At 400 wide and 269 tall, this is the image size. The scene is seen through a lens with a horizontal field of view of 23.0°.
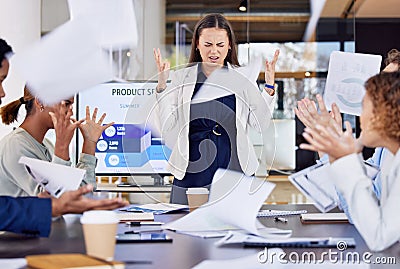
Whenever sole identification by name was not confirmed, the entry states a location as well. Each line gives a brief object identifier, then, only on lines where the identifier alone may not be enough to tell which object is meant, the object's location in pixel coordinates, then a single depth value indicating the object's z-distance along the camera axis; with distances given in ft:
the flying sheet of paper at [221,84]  11.45
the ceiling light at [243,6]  26.28
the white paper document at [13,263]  7.89
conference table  8.10
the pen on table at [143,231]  9.40
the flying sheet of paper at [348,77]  10.01
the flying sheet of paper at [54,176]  9.17
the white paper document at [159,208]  11.31
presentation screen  16.17
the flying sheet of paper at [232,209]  8.87
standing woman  11.58
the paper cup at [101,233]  8.00
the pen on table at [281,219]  10.38
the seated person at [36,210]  8.60
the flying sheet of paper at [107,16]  11.74
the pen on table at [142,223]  10.06
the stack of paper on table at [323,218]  10.35
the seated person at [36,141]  10.32
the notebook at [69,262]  7.56
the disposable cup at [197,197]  10.23
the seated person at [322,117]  8.72
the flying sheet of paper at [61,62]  10.50
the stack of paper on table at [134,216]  10.41
